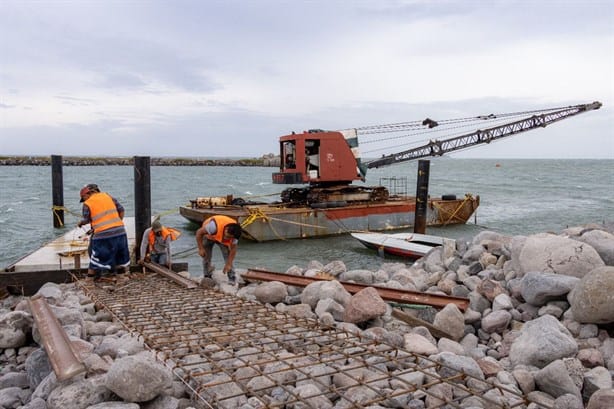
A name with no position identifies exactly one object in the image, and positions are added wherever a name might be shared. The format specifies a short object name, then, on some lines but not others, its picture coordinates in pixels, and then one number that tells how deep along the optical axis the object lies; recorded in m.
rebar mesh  3.83
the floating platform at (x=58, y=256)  10.41
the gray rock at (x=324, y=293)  6.54
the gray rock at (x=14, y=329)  5.12
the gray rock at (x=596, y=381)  4.35
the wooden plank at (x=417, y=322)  5.71
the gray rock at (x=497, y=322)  5.95
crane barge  17.22
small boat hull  14.18
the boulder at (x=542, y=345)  4.84
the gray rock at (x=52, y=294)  6.44
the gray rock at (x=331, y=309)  6.12
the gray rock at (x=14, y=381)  4.40
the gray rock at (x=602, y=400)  3.56
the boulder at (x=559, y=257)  6.53
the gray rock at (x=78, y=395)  3.53
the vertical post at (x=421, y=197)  17.61
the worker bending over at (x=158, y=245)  8.71
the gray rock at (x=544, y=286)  6.00
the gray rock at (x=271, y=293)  6.94
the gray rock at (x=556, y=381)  4.22
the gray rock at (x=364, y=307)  5.90
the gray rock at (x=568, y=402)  3.90
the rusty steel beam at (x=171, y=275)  7.47
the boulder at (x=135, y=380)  3.48
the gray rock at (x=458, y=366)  4.35
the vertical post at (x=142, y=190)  11.70
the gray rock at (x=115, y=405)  3.39
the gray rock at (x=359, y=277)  8.39
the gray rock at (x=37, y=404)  3.68
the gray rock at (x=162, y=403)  3.59
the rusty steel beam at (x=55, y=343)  3.74
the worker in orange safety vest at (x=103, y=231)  7.51
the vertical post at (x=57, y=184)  20.06
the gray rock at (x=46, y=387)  3.84
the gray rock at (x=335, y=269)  8.98
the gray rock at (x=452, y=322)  5.77
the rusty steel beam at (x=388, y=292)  6.51
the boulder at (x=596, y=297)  5.28
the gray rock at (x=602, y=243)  6.91
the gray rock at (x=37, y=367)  4.27
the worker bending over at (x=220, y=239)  7.76
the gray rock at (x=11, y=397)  4.04
